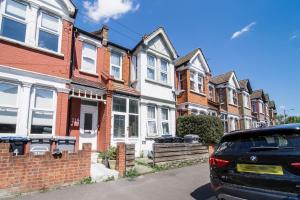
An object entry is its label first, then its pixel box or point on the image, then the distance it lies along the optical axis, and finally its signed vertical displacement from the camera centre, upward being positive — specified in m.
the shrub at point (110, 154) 9.21 -0.80
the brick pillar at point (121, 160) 8.52 -0.95
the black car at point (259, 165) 3.32 -0.51
